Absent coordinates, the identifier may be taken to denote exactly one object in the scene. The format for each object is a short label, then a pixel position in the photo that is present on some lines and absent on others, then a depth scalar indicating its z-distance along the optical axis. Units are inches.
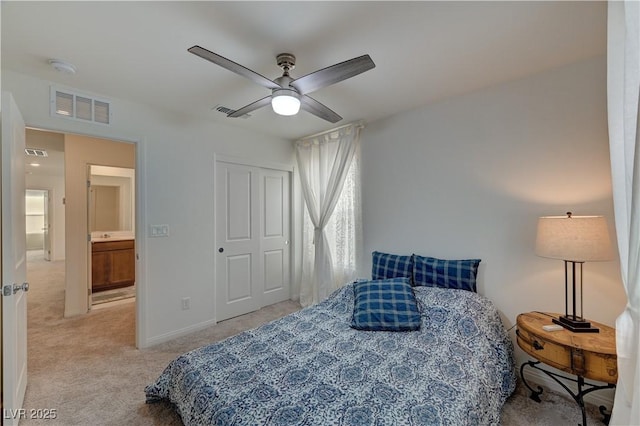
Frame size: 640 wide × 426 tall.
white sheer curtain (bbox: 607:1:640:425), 42.7
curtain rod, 126.0
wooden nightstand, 58.1
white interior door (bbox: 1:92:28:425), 61.9
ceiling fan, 56.5
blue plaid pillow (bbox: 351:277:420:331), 78.6
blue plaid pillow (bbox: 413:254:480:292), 92.4
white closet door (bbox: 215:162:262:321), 133.3
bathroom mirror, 227.1
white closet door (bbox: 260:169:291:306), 151.9
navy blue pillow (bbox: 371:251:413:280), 105.9
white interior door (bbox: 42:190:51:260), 285.0
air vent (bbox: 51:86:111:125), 89.5
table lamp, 64.2
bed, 47.3
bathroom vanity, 174.6
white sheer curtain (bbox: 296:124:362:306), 131.4
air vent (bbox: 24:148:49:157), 175.6
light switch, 109.8
